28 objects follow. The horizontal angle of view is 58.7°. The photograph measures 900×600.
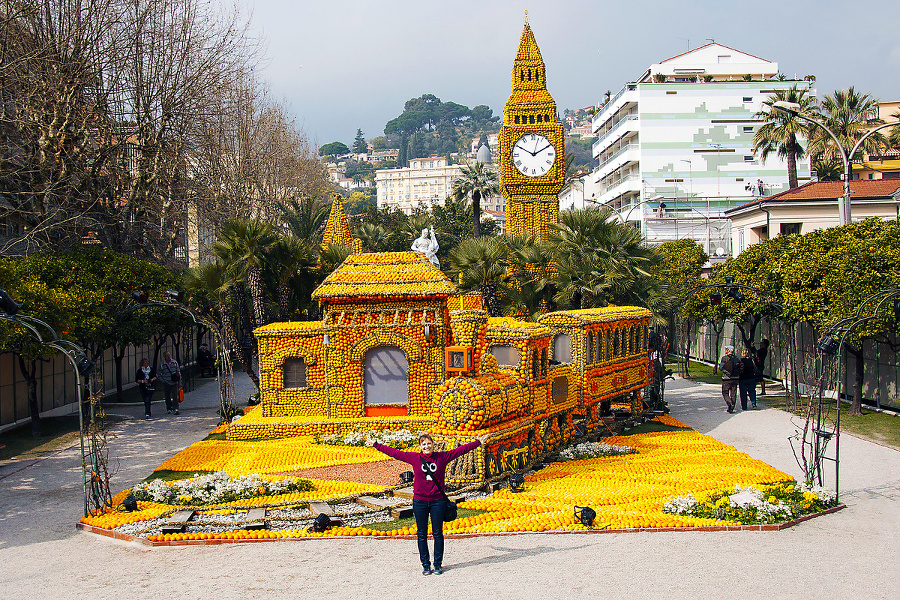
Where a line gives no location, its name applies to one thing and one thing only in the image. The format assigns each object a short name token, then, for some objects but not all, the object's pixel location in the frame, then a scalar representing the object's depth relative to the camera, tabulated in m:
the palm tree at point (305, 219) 33.62
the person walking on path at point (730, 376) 26.50
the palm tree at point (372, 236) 43.88
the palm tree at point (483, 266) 29.38
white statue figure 27.46
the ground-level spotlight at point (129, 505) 14.74
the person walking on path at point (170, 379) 28.70
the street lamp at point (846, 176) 23.55
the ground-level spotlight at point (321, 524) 13.31
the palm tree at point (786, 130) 52.16
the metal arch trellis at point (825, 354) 14.48
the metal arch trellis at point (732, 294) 24.16
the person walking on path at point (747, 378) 26.70
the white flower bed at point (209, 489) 15.26
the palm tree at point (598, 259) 27.83
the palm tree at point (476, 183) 73.75
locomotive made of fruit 21.97
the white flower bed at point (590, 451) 19.09
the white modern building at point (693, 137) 78.19
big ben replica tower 37.41
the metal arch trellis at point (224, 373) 23.67
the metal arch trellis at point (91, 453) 14.41
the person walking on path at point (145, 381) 27.61
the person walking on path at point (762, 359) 30.20
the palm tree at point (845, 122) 52.97
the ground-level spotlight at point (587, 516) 13.03
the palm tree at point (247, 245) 26.31
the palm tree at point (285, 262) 28.59
